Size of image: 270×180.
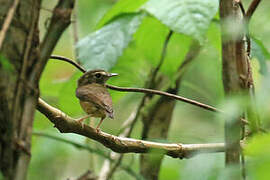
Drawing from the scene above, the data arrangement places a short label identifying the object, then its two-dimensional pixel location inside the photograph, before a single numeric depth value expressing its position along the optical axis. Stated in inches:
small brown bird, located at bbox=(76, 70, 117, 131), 231.1
